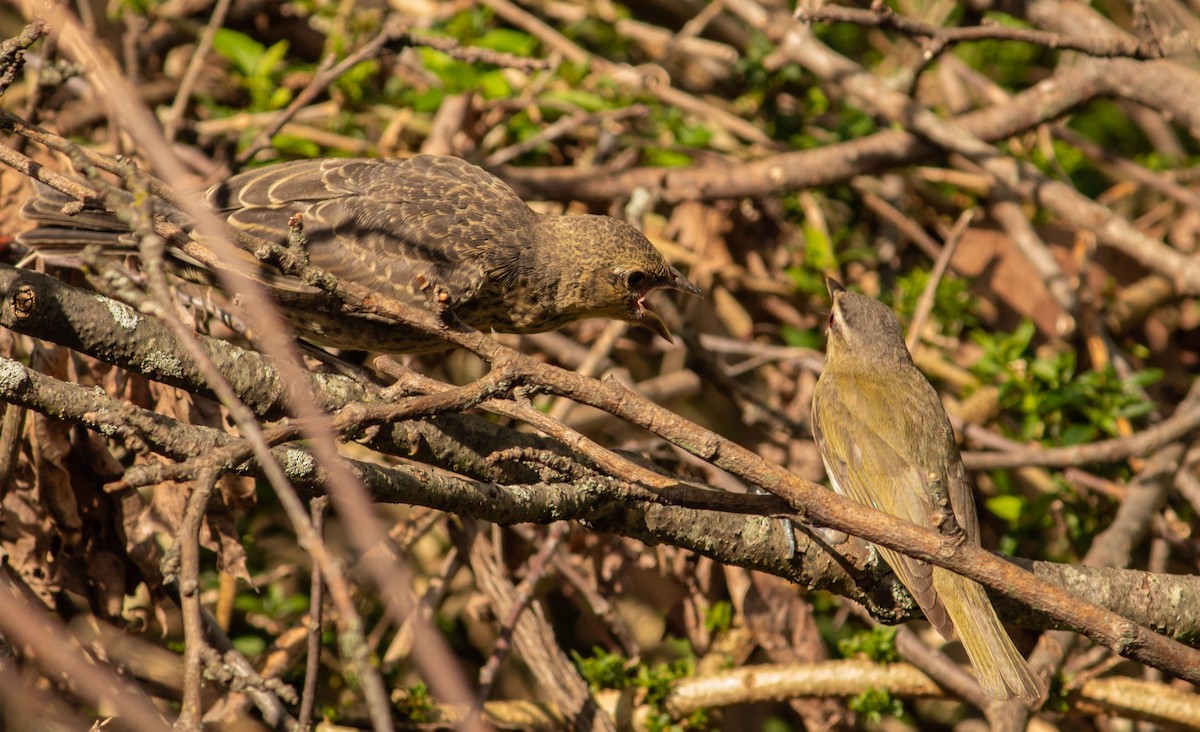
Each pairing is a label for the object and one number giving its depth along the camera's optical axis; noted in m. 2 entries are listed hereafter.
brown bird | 8.13
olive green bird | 7.27
